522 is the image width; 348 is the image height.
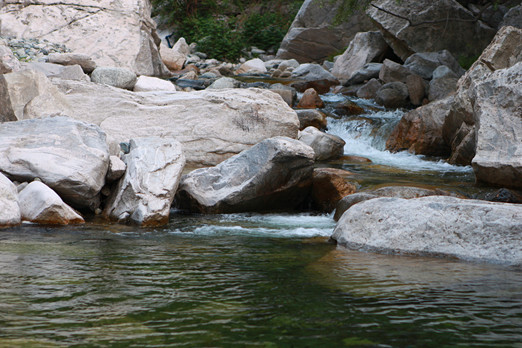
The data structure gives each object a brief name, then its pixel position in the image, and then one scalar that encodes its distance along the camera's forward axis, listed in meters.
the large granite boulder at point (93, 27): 15.60
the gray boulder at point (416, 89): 15.06
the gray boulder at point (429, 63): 16.73
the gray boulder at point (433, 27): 17.48
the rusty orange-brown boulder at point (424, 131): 11.02
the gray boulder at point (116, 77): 11.62
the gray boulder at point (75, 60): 12.59
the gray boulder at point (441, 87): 14.73
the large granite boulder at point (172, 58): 21.22
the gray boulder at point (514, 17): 16.22
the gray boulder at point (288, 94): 14.28
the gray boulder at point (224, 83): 15.23
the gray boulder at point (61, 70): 11.16
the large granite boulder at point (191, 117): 9.12
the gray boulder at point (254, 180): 7.11
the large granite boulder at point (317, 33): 23.16
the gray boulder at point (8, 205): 5.84
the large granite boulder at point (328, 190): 7.51
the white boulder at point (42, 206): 6.09
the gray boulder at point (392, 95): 15.04
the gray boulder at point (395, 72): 16.44
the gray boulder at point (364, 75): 17.77
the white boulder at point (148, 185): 6.46
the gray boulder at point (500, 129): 7.20
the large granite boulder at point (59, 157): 6.45
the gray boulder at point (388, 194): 6.79
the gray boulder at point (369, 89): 16.21
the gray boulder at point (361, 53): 19.59
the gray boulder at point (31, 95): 8.30
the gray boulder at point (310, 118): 12.17
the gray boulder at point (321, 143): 10.48
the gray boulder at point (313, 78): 17.20
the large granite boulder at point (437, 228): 4.54
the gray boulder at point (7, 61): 8.75
